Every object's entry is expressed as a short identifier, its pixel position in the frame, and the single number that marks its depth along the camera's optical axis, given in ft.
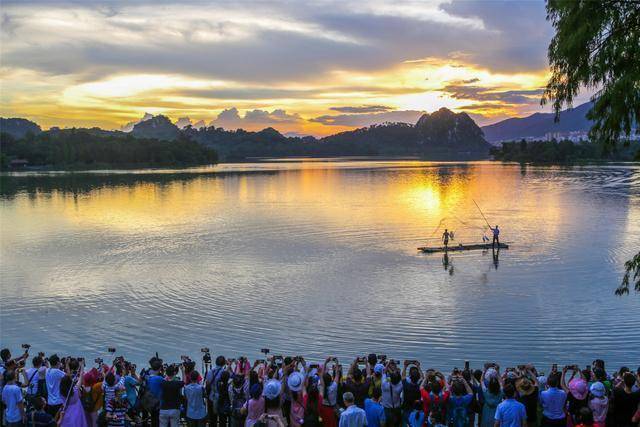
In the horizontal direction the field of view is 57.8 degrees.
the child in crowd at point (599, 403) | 29.04
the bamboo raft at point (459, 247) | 119.55
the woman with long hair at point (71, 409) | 30.50
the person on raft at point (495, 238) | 119.06
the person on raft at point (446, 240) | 119.75
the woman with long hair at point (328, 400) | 30.86
